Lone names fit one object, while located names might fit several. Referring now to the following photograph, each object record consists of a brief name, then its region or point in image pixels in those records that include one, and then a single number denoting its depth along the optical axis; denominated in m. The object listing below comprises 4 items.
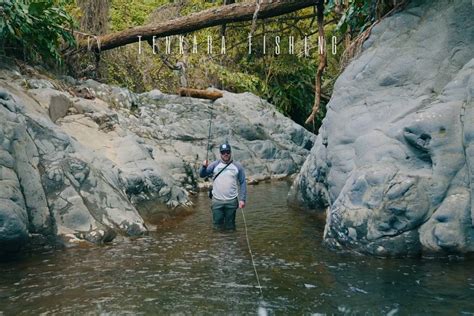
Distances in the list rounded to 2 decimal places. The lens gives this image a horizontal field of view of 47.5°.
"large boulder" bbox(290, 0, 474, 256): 6.67
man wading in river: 9.62
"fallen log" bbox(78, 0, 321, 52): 11.48
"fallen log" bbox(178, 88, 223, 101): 19.17
